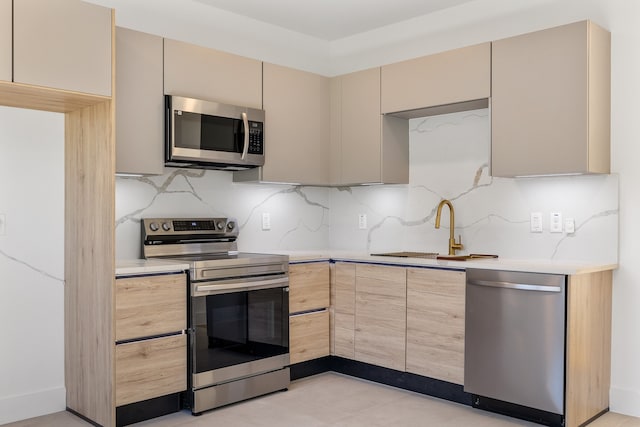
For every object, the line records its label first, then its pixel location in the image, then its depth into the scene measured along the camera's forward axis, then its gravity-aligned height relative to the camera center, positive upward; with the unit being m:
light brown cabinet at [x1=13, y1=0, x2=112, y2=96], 2.62 +0.72
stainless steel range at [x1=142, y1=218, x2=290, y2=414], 3.26 -0.64
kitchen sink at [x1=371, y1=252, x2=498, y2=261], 3.58 -0.35
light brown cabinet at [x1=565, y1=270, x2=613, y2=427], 2.94 -0.75
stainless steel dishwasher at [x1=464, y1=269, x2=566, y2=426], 2.97 -0.73
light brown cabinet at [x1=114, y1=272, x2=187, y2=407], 2.98 -0.70
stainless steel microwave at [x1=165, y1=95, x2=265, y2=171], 3.44 +0.42
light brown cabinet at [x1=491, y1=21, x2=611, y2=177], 3.12 +0.56
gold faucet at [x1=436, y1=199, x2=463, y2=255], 3.89 -0.16
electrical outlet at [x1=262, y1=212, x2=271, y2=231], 4.34 -0.13
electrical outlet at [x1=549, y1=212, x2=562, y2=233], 3.51 -0.11
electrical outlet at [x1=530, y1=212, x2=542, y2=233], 3.59 -0.11
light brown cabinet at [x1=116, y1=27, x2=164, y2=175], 3.23 +0.55
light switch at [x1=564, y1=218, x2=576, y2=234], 3.45 -0.13
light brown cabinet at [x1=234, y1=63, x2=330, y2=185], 3.99 +0.53
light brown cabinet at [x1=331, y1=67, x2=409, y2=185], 4.11 +0.48
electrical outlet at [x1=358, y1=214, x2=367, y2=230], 4.59 -0.14
